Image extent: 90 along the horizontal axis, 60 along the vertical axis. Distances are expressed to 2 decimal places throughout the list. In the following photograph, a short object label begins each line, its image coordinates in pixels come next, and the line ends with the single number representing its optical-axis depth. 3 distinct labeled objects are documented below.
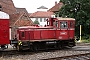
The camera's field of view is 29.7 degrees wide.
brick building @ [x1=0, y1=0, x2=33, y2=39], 27.28
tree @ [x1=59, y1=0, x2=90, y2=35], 25.63
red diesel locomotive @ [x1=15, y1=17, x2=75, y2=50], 14.35
